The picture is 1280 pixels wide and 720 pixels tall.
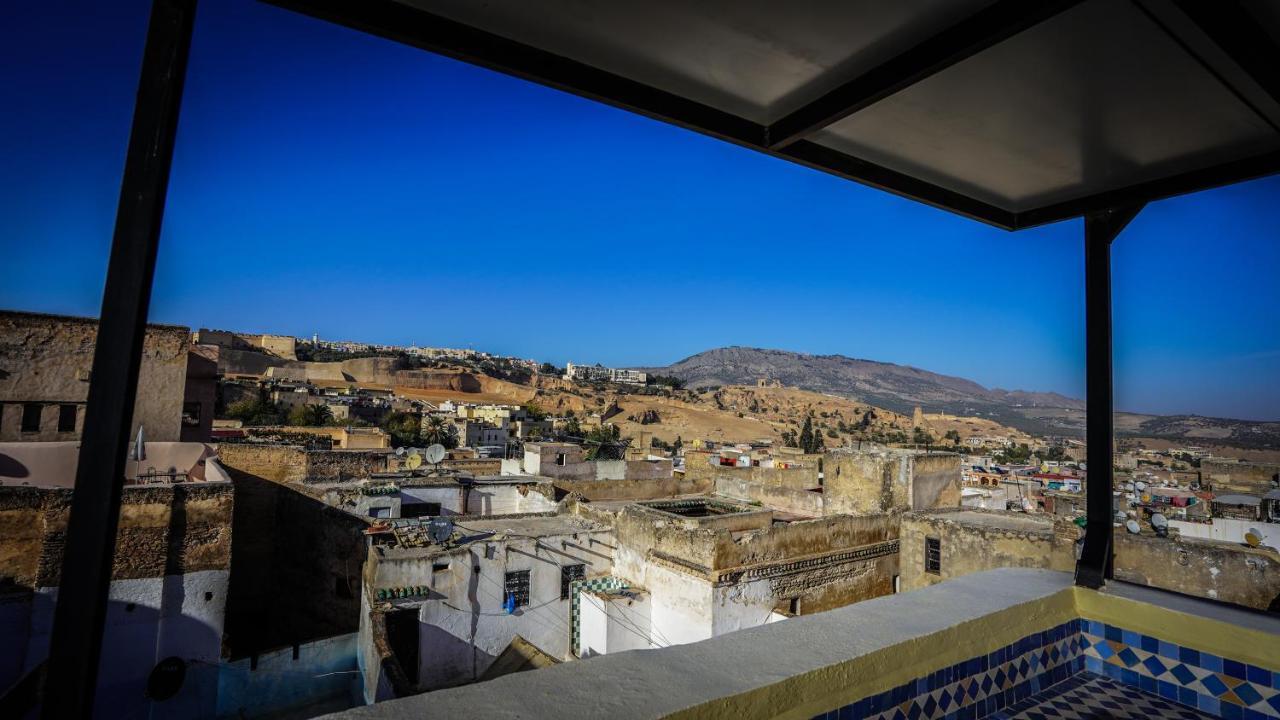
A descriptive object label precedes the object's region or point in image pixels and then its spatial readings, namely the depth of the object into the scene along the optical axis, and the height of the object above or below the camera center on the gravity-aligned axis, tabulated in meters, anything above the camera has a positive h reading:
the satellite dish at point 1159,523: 10.87 -1.31
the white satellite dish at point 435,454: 19.39 -1.66
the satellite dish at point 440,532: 12.34 -2.55
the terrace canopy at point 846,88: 1.27 +1.12
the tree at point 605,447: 32.28 -2.02
